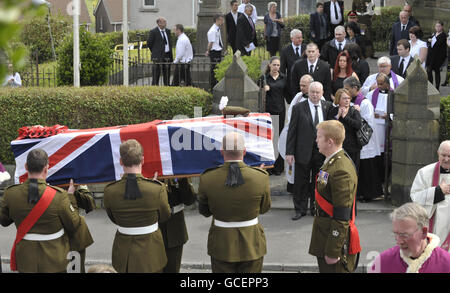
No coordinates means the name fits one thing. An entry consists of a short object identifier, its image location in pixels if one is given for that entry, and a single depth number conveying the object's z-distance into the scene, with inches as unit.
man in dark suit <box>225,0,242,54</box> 692.7
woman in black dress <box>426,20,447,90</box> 637.9
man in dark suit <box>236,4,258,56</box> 668.7
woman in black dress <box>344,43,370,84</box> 482.6
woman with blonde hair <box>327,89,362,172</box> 386.3
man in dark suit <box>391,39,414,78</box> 512.4
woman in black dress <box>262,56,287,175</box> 462.6
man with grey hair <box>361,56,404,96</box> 444.8
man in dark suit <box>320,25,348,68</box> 555.8
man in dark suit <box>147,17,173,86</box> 666.8
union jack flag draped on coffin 301.1
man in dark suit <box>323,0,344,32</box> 703.7
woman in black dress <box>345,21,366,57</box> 633.6
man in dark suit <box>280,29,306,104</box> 532.4
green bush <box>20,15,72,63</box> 950.4
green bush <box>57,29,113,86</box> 548.1
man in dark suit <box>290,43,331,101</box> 468.1
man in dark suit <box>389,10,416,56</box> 660.7
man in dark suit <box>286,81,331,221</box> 390.3
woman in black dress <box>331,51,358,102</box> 458.6
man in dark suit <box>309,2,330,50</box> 687.1
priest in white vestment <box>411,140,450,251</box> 282.2
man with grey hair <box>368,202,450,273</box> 192.2
